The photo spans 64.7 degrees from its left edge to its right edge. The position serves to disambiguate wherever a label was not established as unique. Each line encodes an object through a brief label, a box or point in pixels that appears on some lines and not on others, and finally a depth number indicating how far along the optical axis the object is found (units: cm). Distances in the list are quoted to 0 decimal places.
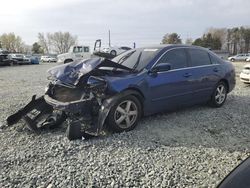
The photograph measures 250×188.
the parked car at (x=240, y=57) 3538
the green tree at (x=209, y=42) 4864
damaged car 334
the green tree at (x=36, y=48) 6001
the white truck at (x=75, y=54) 1705
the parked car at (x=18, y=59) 2154
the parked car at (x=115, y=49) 1923
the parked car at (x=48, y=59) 3527
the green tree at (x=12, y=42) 6496
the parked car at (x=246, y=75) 734
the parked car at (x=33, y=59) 2481
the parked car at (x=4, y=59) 1977
